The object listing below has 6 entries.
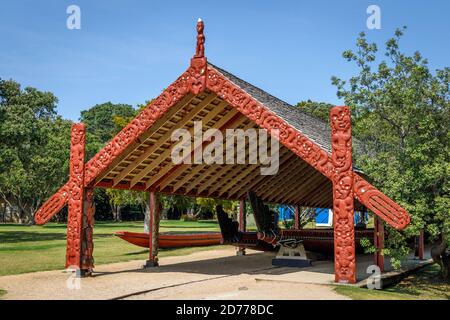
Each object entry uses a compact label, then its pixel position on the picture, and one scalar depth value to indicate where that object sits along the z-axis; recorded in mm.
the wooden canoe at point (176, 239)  18141
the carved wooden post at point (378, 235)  12077
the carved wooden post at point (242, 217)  18669
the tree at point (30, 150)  23281
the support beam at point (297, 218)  22594
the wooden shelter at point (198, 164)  9648
